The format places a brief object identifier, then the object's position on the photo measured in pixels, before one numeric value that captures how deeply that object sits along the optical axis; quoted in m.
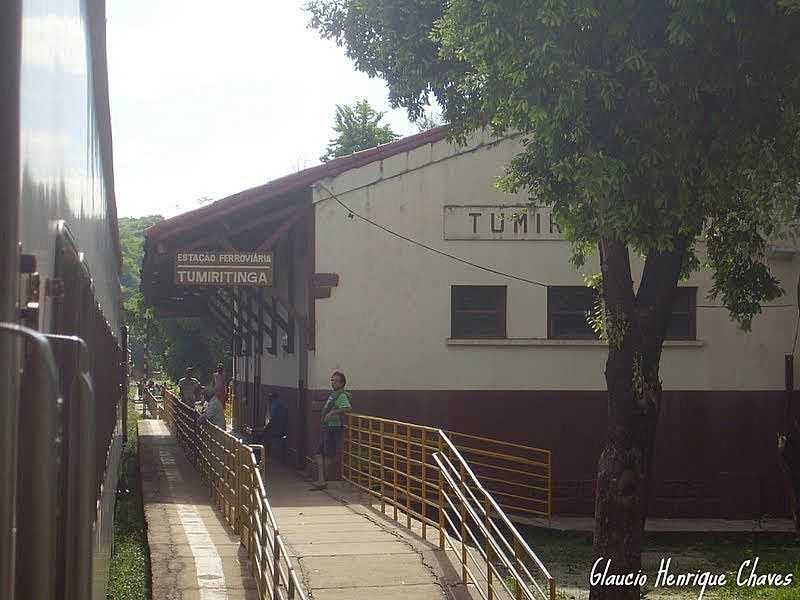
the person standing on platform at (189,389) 30.63
